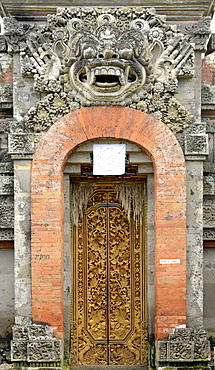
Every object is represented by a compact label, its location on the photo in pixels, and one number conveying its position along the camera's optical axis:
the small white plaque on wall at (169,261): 10.21
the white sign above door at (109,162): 10.37
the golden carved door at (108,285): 10.88
